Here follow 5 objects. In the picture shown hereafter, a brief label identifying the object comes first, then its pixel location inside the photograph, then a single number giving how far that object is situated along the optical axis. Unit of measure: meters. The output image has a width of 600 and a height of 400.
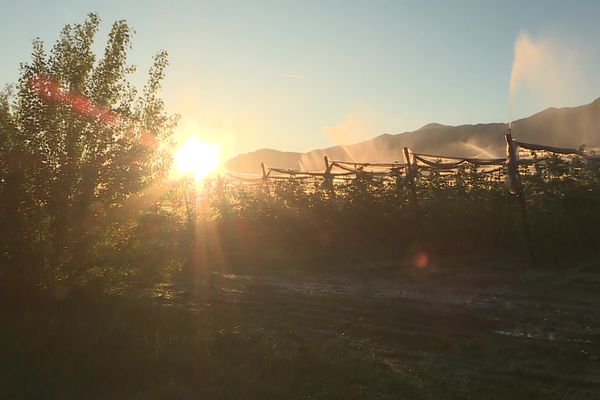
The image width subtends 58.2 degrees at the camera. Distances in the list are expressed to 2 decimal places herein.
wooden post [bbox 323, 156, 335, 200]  18.26
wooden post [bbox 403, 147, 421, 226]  15.36
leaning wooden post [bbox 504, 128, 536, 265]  12.45
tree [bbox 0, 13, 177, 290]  8.88
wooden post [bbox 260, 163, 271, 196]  22.05
